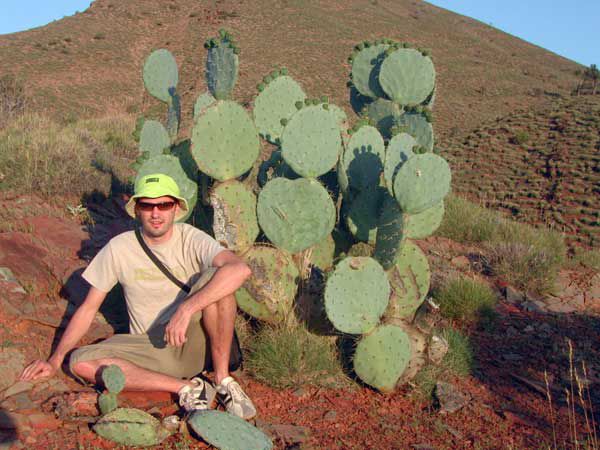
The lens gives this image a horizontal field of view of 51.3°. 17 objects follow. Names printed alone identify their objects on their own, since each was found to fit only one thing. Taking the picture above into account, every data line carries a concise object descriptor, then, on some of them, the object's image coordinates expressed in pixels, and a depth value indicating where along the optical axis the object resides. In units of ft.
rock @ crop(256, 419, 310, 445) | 10.92
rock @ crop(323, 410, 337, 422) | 11.78
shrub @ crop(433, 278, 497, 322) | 17.66
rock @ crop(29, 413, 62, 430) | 10.46
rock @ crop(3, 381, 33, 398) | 11.16
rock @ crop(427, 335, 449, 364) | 13.57
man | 11.14
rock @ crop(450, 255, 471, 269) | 22.84
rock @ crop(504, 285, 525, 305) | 20.36
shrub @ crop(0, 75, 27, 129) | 38.31
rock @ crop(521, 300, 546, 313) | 19.79
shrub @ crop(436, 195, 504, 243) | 25.77
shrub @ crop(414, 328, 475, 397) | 13.15
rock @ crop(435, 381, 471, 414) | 12.44
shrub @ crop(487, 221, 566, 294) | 21.61
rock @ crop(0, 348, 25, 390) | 11.46
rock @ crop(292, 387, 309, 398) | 12.55
